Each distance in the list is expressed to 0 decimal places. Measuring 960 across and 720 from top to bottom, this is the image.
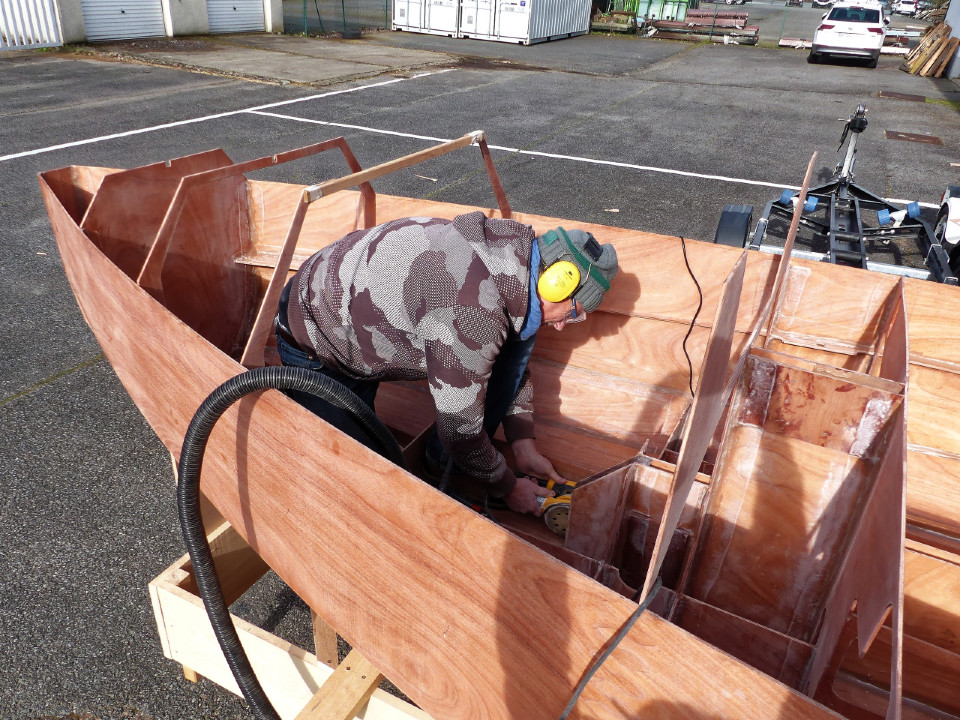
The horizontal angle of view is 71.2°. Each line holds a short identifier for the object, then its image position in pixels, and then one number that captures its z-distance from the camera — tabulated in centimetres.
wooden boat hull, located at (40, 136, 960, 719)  163
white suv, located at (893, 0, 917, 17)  5491
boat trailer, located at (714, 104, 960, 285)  455
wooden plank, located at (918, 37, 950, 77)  2016
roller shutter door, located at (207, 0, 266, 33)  1897
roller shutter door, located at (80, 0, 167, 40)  1617
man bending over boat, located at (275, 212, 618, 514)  241
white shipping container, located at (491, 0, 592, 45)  2216
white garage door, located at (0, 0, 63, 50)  1469
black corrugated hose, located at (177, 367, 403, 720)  185
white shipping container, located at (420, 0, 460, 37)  2288
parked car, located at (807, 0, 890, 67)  2066
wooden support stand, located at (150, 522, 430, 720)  202
